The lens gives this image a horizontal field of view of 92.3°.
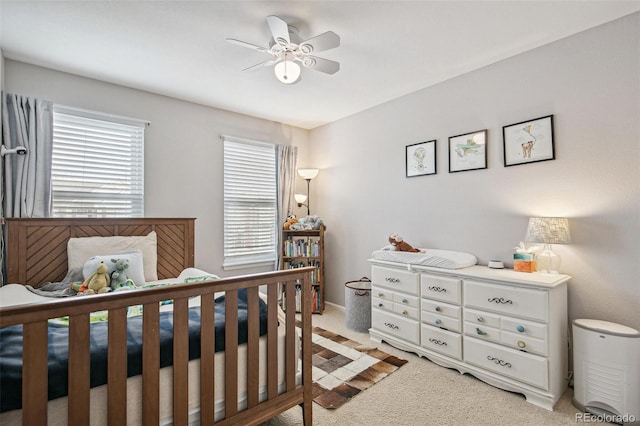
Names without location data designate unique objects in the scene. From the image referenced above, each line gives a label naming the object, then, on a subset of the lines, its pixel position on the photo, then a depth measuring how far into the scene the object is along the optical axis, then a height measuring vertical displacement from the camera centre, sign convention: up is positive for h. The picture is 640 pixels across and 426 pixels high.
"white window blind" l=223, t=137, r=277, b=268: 3.86 +0.22
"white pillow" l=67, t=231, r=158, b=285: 2.55 -0.24
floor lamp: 4.19 +0.60
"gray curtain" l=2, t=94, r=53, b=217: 2.49 +0.53
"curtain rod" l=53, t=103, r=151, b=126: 2.77 +1.02
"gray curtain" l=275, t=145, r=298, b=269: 4.17 +0.51
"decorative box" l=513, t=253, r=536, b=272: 2.28 -0.33
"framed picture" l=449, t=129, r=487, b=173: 2.75 +0.62
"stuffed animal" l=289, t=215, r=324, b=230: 4.03 -0.05
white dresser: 1.99 -0.79
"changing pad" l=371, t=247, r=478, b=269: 2.53 -0.34
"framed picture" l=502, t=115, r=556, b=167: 2.37 +0.62
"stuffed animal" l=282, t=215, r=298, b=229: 4.11 -0.04
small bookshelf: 3.93 -0.45
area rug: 2.14 -1.20
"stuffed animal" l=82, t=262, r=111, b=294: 2.20 -0.45
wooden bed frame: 1.08 -0.56
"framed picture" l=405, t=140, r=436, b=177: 3.13 +0.63
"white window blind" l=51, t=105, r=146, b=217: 2.77 +0.53
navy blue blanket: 1.05 -0.52
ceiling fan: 1.95 +1.18
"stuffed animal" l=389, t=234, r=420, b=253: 2.92 -0.25
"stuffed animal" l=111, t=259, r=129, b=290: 2.32 -0.41
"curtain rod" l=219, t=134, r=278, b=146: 3.79 +1.02
